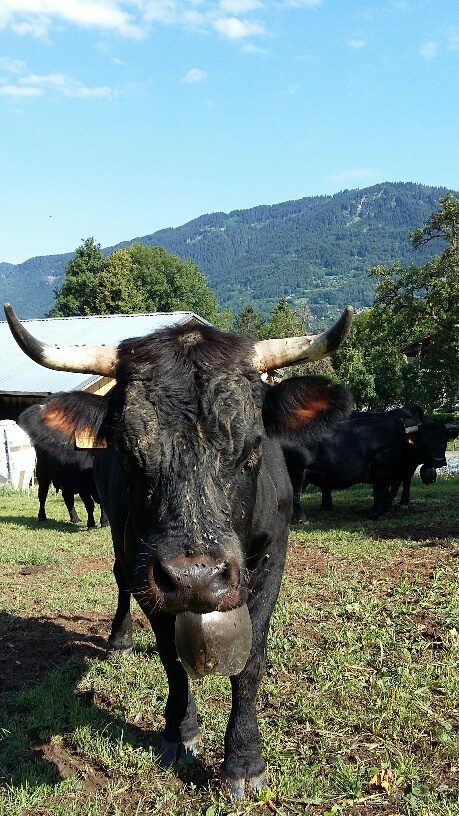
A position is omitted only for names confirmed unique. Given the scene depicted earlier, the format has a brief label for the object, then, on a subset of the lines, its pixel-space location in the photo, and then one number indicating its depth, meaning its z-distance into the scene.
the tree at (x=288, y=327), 42.00
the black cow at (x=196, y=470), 2.90
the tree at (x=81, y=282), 60.88
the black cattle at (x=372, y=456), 14.38
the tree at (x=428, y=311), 29.00
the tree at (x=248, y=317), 87.94
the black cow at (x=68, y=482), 14.44
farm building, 28.83
